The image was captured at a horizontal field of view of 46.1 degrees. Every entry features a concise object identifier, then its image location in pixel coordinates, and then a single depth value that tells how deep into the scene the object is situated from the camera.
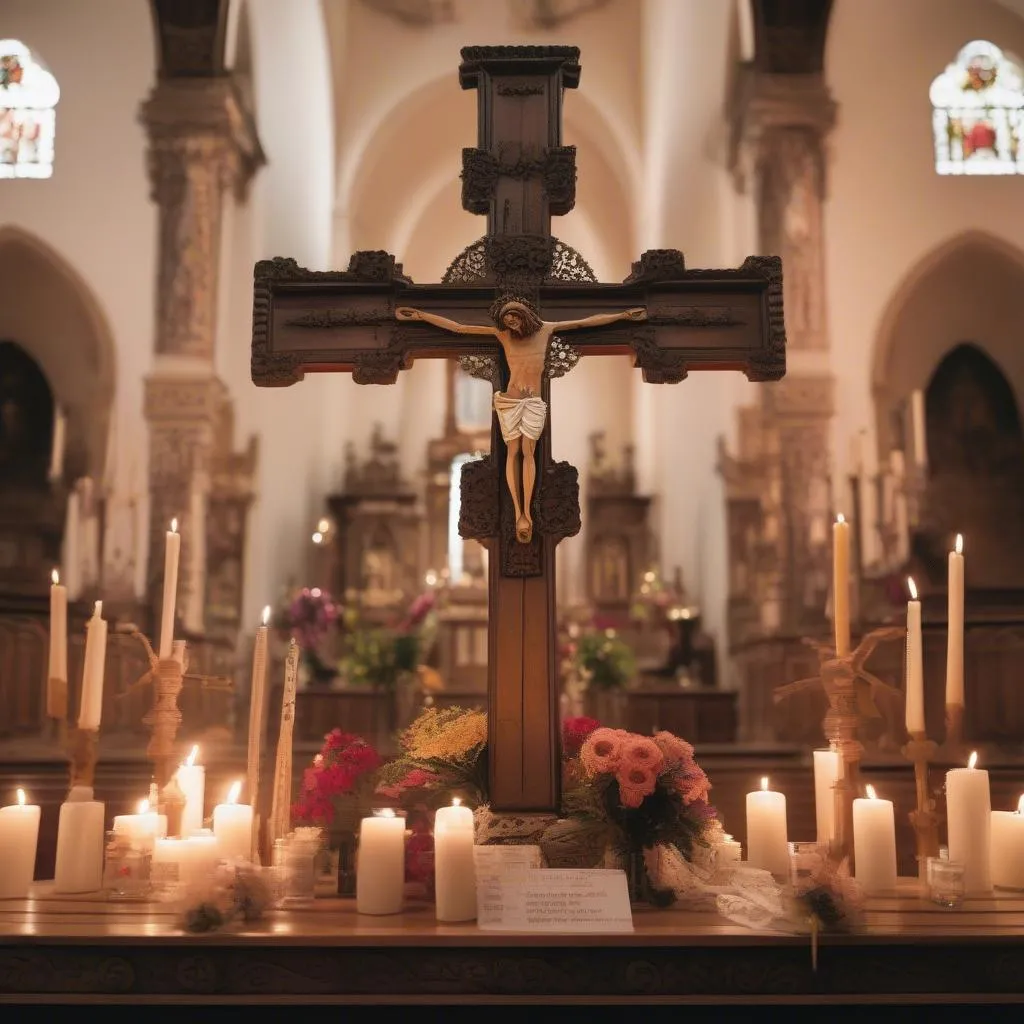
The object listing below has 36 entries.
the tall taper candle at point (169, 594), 3.20
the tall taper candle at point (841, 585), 3.14
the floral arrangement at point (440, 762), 3.12
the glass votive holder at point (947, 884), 2.68
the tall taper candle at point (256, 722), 2.93
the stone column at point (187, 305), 10.89
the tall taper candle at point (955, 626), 3.08
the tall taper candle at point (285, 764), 2.96
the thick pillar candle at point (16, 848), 2.87
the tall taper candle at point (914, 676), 3.02
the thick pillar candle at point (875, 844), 2.94
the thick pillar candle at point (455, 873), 2.56
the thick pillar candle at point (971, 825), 2.93
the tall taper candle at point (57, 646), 3.43
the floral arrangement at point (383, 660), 9.73
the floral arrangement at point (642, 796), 2.83
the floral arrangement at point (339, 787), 3.02
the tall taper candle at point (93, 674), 3.15
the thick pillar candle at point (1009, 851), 2.98
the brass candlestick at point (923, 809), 3.06
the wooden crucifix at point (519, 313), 3.38
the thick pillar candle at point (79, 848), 2.98
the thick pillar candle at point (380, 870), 2.65
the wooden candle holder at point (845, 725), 3.06
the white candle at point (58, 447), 10.95
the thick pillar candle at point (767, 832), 3.16
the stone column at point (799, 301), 10.70
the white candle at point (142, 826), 3.00
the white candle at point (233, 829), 3.03
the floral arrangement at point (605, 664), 10.53
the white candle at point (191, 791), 3.27
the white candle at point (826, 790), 3.23
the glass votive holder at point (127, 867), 2.89
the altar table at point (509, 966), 2.31
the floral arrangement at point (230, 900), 2.38
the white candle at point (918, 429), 10.27
